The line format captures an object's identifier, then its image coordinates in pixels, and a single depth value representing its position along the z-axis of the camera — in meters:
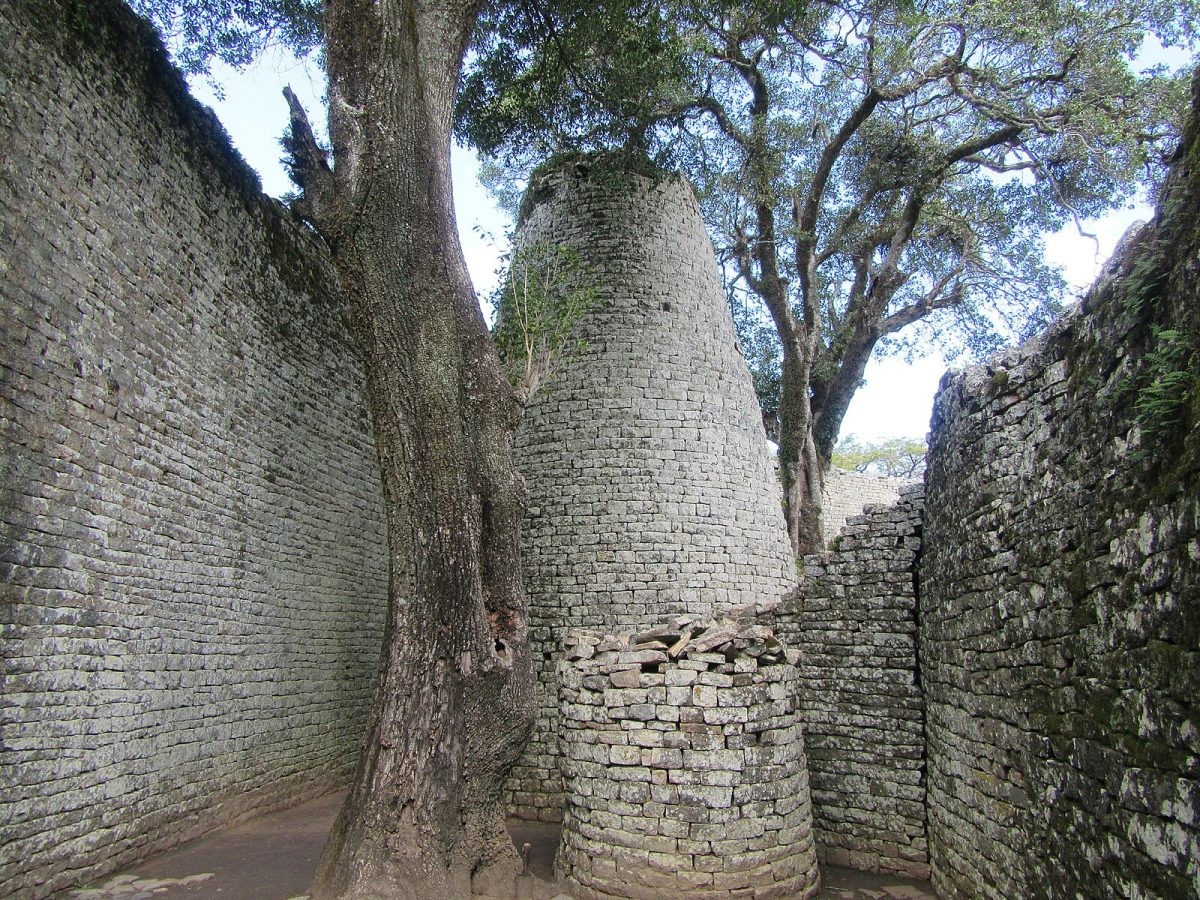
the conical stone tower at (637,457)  8.71
